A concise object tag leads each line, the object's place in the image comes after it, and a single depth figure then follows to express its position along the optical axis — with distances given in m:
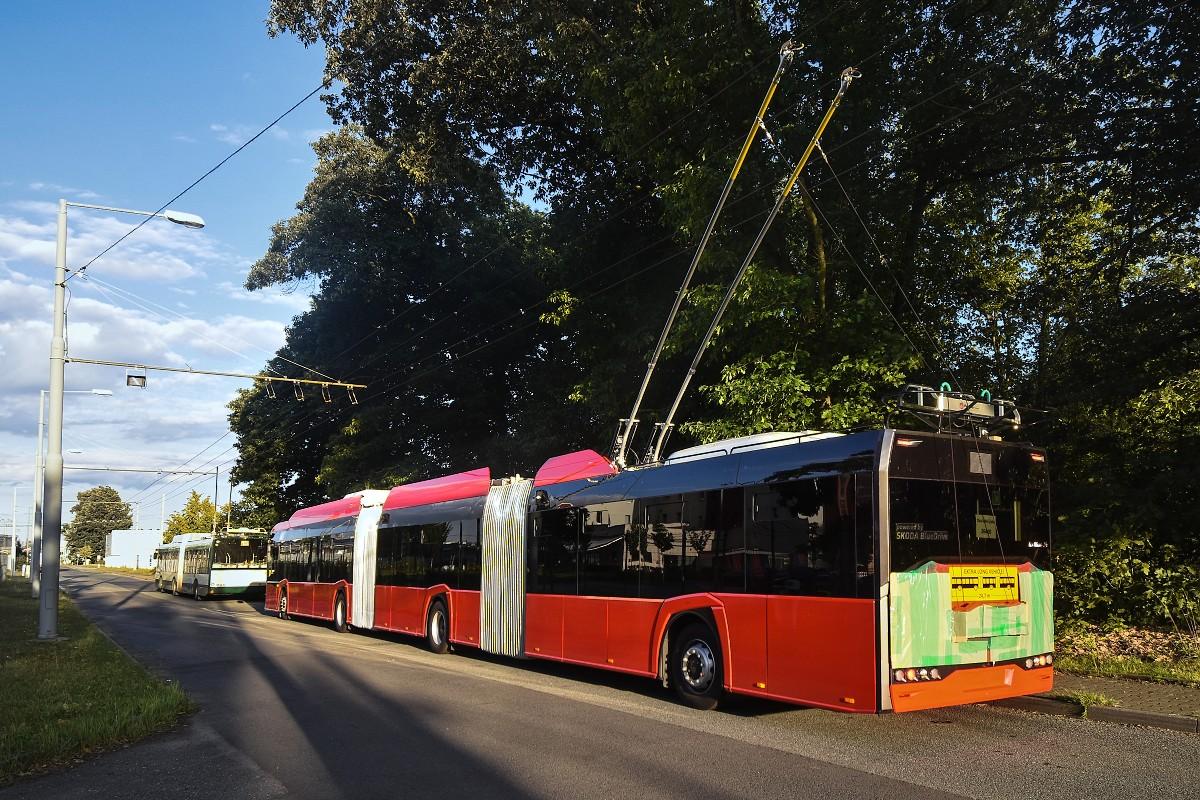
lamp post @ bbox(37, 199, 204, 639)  17.28
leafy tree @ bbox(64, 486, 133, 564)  154.38
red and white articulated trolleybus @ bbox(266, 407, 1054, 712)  8.25
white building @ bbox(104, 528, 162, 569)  115.69
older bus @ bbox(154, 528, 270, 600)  37.91
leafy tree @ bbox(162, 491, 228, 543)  82.62
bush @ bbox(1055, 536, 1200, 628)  12.21
